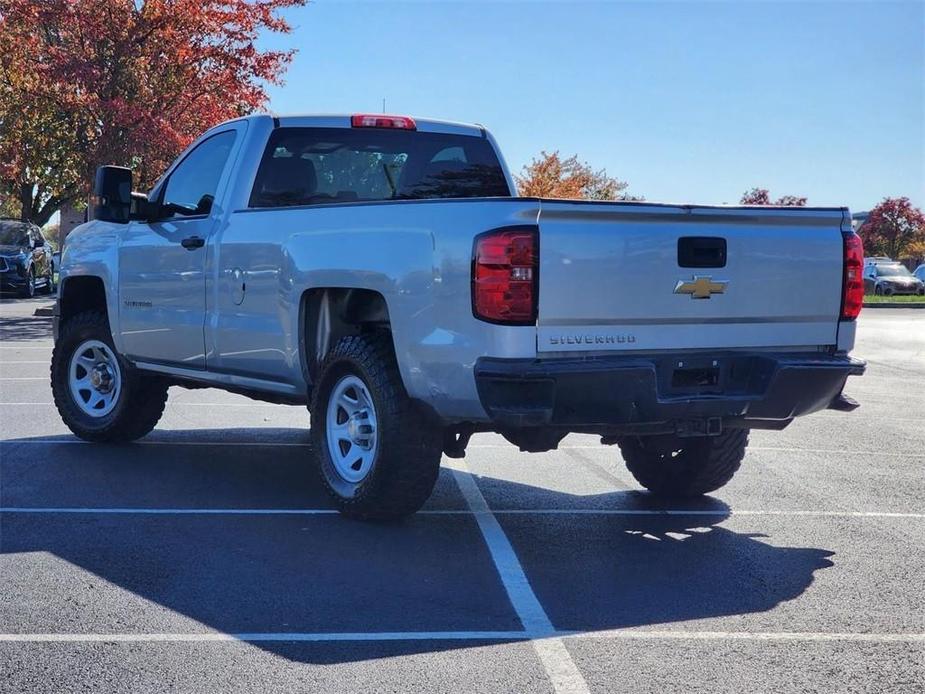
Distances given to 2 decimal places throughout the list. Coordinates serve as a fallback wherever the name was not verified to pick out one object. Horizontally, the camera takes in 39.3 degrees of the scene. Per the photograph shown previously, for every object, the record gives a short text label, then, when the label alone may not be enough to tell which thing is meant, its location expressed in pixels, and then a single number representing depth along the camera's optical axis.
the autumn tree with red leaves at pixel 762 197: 81.69
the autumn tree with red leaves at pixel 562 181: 46.09
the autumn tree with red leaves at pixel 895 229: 77.88
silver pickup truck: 5.77
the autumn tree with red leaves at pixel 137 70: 24.11
